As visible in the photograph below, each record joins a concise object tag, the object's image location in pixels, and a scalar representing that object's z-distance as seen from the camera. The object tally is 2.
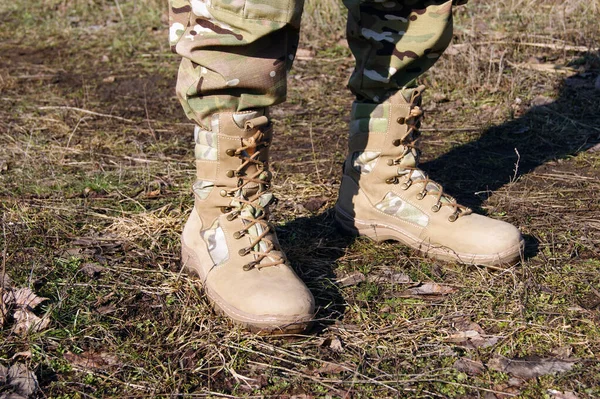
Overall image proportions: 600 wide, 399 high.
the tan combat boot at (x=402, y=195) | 2.22
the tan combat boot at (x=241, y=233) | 2.04
